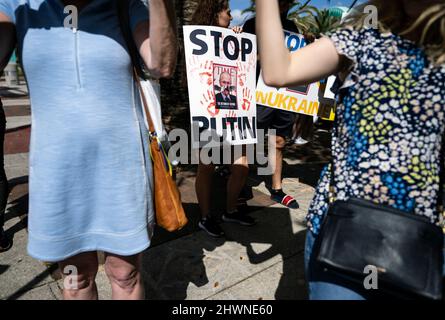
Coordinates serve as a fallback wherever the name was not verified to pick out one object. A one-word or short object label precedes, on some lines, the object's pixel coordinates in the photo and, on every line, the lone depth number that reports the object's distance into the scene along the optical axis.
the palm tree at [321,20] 39.81
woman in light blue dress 1.27
